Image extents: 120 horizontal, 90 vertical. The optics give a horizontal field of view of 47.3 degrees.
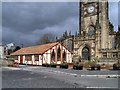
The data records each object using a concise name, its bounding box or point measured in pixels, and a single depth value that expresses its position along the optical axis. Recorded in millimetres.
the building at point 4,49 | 100225
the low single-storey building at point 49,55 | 25312
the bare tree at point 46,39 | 64462
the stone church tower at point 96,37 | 42134
